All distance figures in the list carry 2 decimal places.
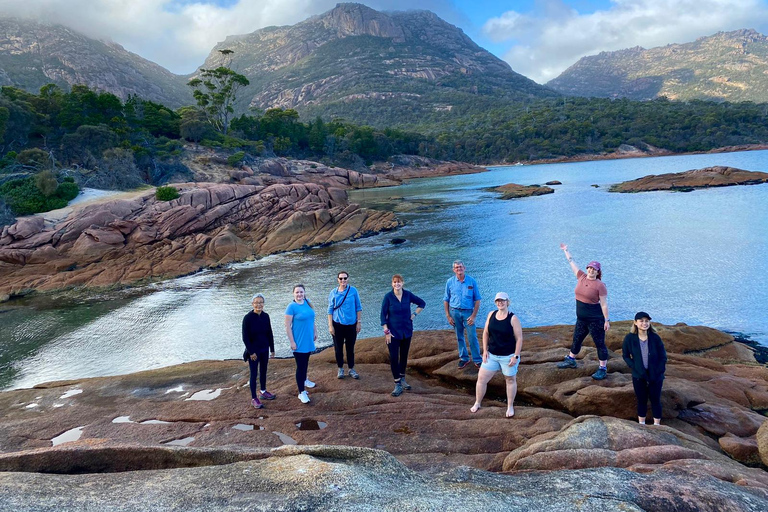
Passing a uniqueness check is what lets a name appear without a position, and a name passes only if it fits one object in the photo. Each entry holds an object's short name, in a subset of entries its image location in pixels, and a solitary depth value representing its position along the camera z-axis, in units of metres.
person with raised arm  8.32
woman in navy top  8.73
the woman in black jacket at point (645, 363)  6.89
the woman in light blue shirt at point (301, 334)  8.54
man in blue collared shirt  9.48
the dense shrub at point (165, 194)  35.62
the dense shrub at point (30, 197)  32.09
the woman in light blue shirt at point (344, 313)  9.09
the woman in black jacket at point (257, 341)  8.34
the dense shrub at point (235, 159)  62.00
